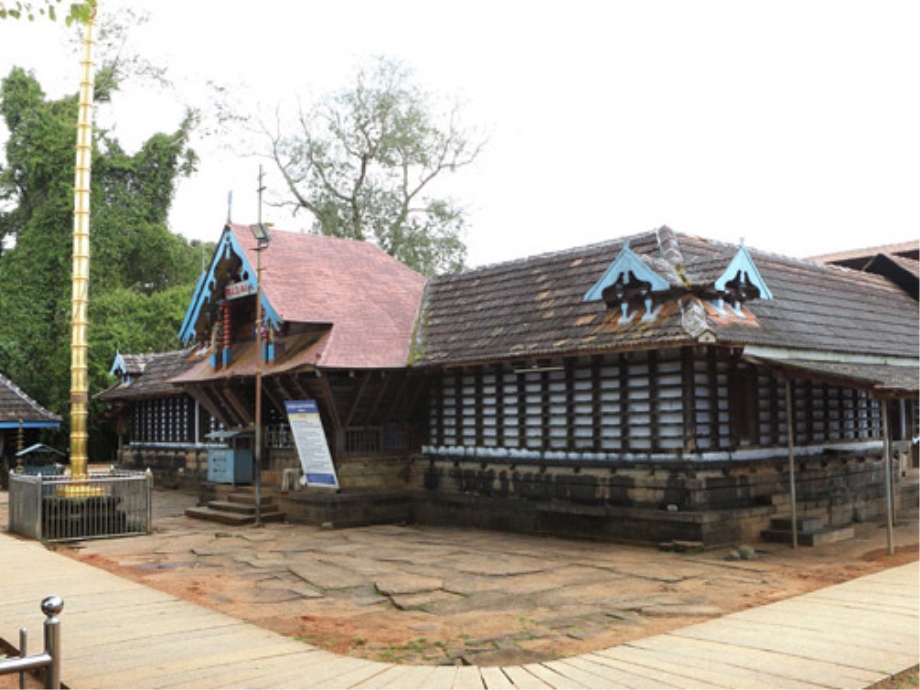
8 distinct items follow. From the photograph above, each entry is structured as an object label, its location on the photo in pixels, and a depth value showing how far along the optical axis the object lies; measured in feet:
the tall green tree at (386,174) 110.11
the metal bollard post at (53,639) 15.17
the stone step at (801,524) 41.93
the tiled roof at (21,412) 82.48
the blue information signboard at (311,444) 52.54
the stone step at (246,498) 56.70
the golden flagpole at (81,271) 50.65
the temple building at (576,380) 41.14
